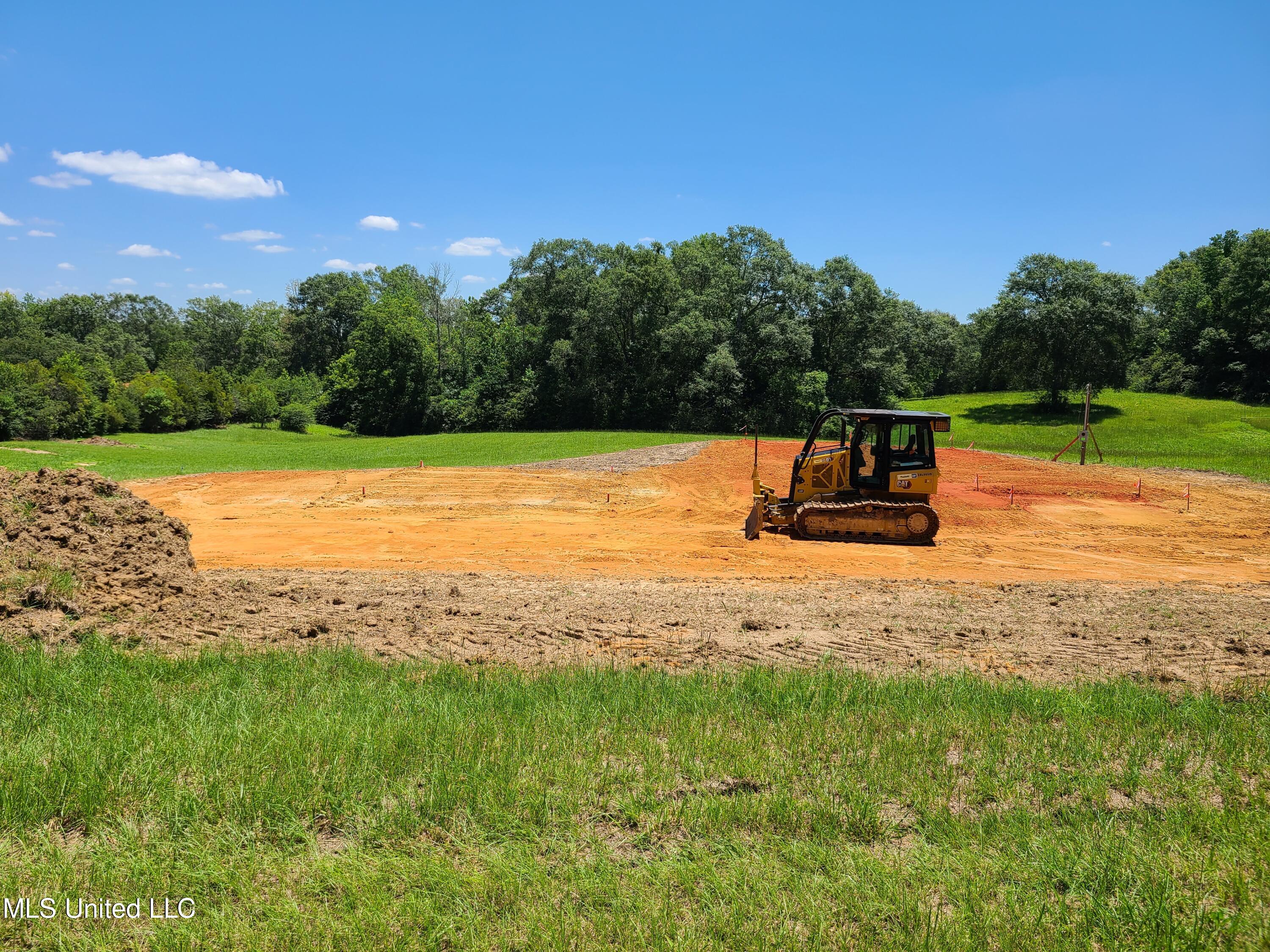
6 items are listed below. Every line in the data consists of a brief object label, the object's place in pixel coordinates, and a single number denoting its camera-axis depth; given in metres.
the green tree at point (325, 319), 88.12
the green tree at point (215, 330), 102.12
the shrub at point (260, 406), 66.12
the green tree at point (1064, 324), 51.28
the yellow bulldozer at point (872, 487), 17.11
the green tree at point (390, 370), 63.41
